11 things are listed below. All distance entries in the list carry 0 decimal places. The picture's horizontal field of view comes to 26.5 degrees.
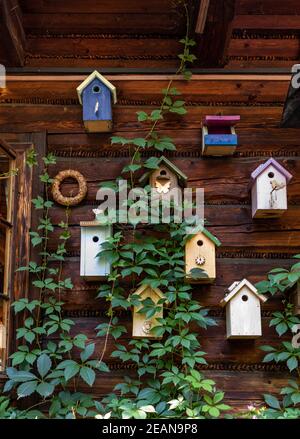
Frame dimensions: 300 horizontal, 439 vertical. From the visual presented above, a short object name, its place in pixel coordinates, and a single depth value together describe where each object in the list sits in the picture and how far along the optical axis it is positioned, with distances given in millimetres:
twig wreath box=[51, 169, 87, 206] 3865
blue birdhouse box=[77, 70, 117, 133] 3826
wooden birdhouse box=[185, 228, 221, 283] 3611
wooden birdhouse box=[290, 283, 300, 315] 3567
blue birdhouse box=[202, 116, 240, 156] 3791
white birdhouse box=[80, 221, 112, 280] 3664
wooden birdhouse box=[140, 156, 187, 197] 3758
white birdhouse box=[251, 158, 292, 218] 3688
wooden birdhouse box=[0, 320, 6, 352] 3643
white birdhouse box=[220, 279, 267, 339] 3555
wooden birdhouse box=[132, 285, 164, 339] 3582
